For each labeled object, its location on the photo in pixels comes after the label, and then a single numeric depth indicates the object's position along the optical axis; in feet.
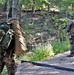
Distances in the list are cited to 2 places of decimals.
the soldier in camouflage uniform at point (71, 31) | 45.45
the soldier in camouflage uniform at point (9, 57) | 27.37
